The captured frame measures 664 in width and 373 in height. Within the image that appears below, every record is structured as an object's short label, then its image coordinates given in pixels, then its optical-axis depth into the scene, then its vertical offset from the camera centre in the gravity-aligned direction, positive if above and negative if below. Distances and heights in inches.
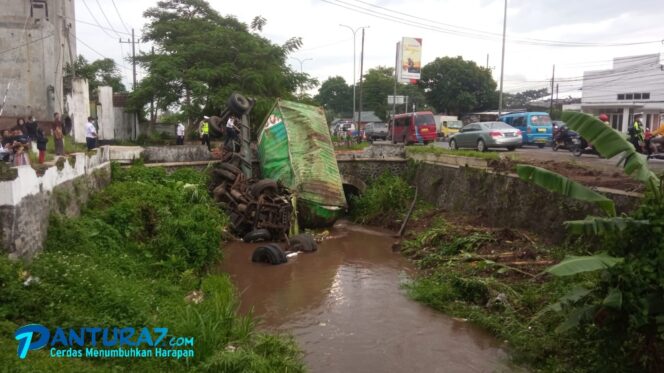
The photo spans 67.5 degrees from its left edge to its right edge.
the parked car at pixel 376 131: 1541.6 +13.4
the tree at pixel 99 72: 1218.5 +166.6
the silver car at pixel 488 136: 767.7 +1.4
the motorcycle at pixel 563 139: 738.8 -1.1
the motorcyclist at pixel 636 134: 593.6 +6.6
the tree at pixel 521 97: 2649.6 +235.7
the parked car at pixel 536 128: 930.1 +18.4
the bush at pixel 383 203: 690.2 -96.2
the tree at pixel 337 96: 3257.9 +253.9
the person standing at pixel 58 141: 484.4 -10.7
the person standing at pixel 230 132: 685.9 +1.2
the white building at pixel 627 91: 1381.6 +144.8
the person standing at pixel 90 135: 629.6 -5.6
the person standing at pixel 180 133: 882.8 -1.7
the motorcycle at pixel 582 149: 690.2 -14.4
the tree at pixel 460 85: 1953.7 +205.2
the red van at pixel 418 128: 1123.3 +18.0
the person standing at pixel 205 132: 766.7 +0.7
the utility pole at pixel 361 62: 1405.9 +207.6
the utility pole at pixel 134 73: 1003.3 +151.7
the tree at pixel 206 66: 853.8 +117.8
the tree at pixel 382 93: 2290.8 +202.5
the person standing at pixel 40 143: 420.5 -12.9
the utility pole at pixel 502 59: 1156.5 +183.9
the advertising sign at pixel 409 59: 1188.5 +184.9
